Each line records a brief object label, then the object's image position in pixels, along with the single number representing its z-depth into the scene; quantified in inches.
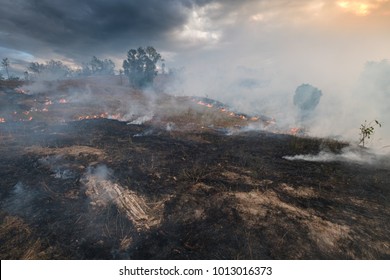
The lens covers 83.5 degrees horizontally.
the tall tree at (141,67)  2112.5
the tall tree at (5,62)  3349.4
